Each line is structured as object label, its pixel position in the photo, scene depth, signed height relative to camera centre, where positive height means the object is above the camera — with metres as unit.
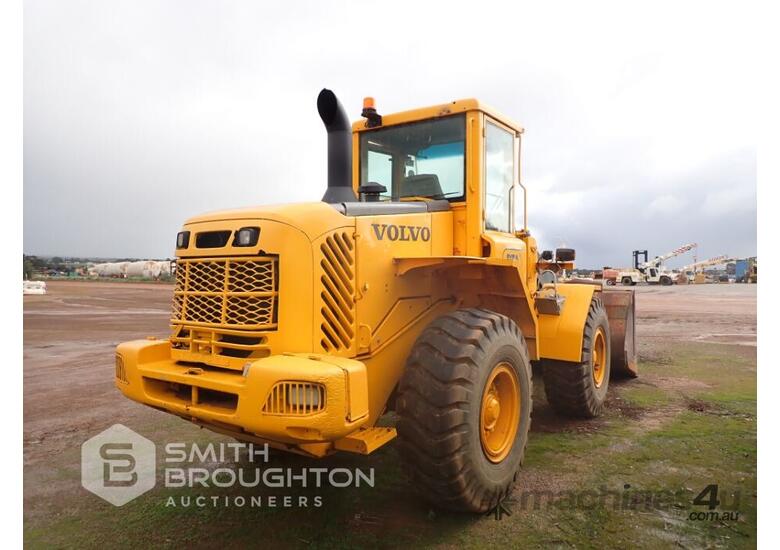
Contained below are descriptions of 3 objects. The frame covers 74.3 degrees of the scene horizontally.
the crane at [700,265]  58.47 +1.08
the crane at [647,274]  48.50 +0.04
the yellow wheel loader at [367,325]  3.03 -0.35
